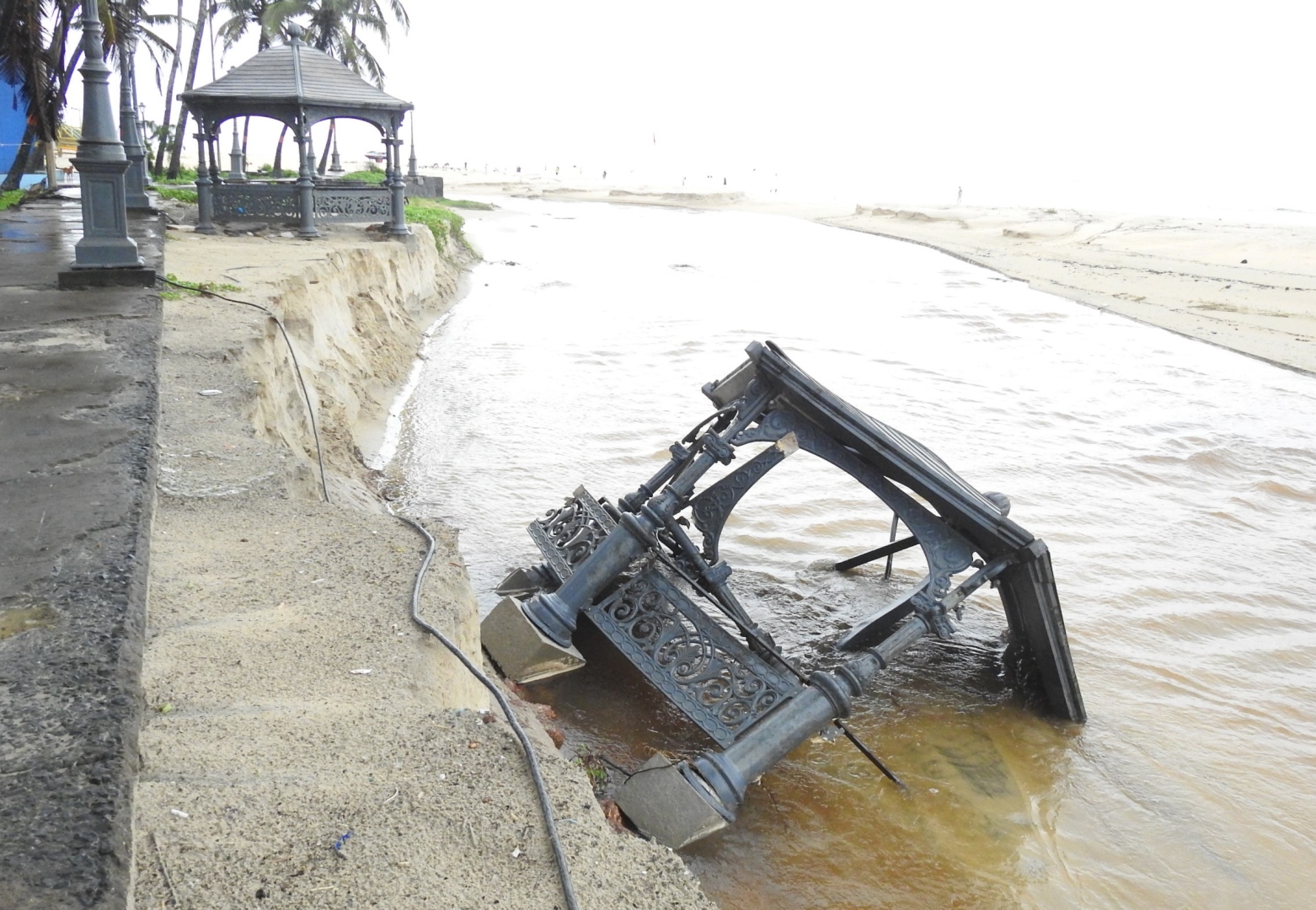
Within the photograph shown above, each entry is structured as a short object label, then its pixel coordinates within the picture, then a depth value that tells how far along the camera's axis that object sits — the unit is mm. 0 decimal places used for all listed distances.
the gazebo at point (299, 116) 17125
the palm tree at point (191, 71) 30906
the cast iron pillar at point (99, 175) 8055
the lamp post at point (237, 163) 25906
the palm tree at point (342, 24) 34125
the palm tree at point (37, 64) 16891
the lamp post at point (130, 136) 16844
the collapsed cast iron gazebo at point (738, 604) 4441
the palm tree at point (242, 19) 35969
